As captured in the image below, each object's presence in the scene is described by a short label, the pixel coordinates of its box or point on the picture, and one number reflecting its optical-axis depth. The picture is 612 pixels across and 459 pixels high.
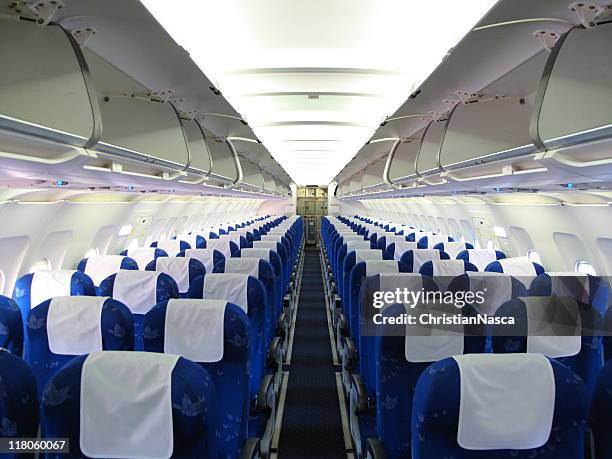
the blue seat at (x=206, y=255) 7.03
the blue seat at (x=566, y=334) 3.24
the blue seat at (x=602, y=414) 1.89
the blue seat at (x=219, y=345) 2.91
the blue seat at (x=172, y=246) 9.38
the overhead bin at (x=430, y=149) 5.29
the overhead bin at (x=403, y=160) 6.78
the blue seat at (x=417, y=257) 7.05
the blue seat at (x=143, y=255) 7.81
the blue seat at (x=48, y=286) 4.58
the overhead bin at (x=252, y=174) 10.30
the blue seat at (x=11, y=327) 3.29
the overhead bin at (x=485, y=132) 3.75
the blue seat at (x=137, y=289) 4.50
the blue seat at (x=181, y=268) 5.95
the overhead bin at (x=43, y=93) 2.29
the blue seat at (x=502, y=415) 1.76
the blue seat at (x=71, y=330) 3.09
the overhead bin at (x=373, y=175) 9.95
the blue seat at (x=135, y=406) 1.76
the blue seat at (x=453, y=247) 8.91
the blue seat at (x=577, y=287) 4.08
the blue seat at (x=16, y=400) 1.85
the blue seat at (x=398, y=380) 2.93
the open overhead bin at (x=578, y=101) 2.35
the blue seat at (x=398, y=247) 8.35
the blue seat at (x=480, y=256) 7.43
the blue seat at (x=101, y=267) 6.37
